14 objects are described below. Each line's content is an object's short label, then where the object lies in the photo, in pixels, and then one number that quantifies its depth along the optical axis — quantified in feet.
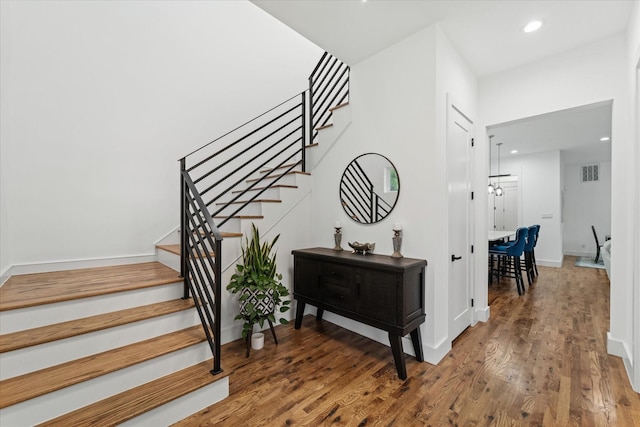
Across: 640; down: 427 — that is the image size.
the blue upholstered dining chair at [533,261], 18.07
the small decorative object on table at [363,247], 9.29
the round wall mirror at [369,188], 9.10
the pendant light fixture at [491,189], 23.34
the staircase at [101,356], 5.00
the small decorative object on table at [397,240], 8.50
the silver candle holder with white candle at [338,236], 10.18
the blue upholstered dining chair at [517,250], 14.97
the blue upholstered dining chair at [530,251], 16.88
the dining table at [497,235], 15.95
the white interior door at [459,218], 8.85
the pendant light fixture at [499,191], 24.50
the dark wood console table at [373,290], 7.30
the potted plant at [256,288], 8.38
